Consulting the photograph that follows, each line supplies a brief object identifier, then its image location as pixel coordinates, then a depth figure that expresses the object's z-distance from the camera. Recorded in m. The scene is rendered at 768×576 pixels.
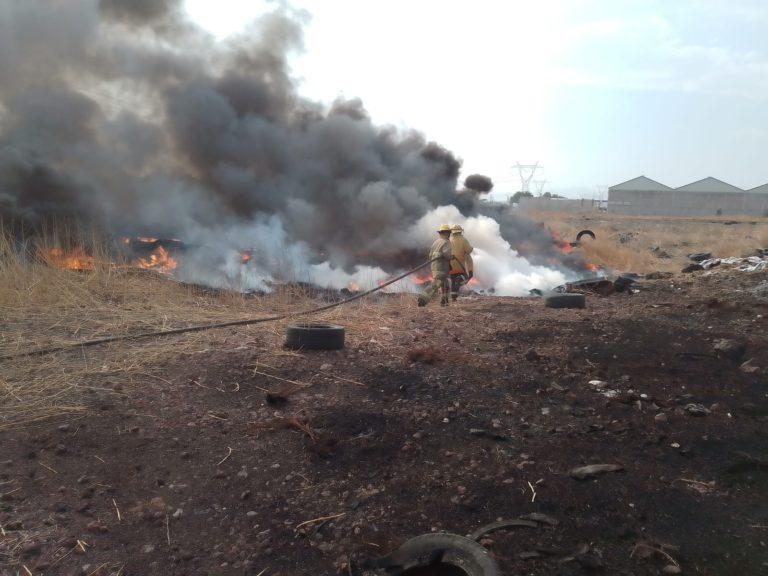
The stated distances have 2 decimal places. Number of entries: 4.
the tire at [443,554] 2.14
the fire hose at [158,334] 4.48
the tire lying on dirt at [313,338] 4.94
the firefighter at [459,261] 8.81
